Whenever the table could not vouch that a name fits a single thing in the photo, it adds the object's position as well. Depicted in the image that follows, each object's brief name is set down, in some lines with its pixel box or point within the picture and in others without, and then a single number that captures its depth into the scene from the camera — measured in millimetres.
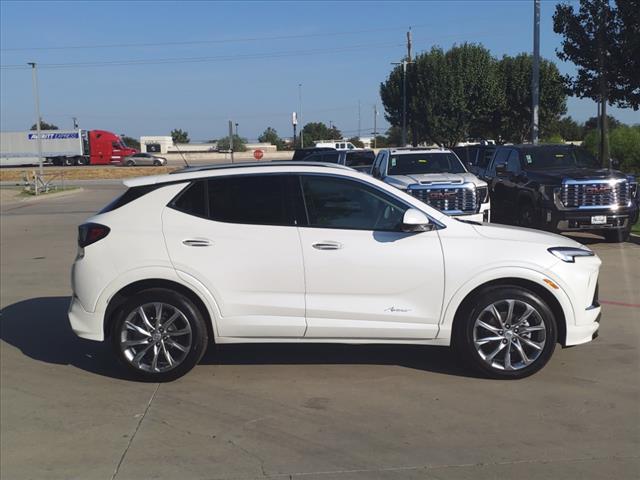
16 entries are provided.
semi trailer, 64375
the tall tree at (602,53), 18766
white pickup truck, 12031
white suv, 5207
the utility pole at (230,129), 19355
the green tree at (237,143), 47200
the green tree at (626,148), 26828
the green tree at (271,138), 114662
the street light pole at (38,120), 36469
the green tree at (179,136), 113375
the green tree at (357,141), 98381
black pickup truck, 11578
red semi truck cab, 65500
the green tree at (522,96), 43625
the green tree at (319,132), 104712
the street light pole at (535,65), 21509
